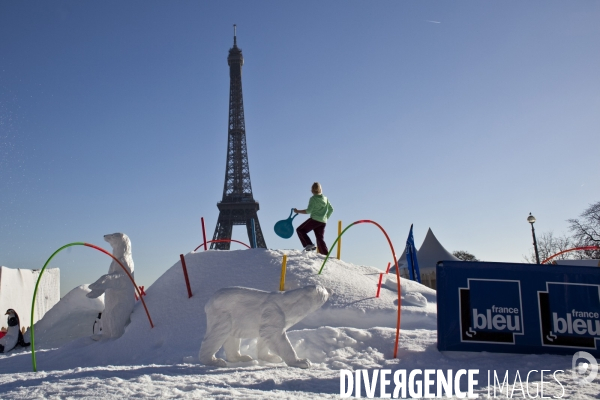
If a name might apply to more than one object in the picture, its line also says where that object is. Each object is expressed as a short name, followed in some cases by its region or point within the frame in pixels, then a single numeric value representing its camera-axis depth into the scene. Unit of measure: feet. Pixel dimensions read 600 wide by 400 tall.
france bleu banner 16.14
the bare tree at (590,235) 79.66
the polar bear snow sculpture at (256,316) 14.40
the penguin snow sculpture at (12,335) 27.48
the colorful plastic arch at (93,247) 15.98
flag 42.27
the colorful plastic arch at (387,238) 15.77
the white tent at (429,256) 64.80
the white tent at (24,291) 39.81
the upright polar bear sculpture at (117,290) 22.53
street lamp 59.41
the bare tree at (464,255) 128.36
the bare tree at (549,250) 91.30
